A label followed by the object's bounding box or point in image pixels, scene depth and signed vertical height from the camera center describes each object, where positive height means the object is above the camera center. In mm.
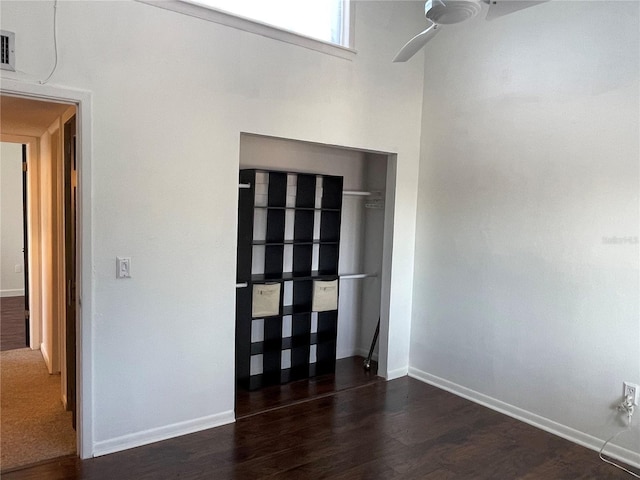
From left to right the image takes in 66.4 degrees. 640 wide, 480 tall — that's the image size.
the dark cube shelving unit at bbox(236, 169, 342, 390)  3936 -552
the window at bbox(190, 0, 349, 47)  3325 +1360
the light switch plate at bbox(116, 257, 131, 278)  2832 -401
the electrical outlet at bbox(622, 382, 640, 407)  2965 -1063
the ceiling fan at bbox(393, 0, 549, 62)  1986 +834
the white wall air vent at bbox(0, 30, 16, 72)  2395 +701
